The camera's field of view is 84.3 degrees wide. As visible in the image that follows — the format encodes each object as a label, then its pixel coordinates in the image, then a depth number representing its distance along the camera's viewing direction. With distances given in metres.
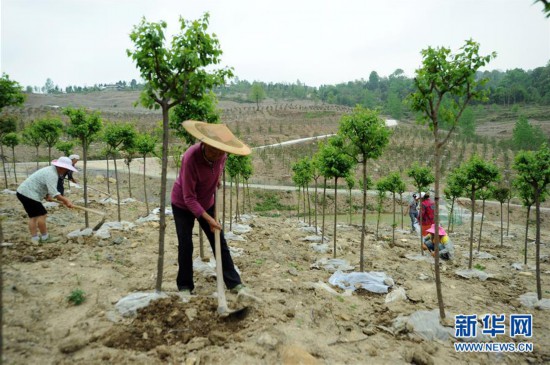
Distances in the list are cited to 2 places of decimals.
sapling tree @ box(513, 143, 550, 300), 6.44
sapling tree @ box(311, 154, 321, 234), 13.82
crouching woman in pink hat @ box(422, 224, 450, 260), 9.74
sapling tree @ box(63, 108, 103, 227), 8.47
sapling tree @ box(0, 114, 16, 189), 11.90
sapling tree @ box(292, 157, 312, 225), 16.11
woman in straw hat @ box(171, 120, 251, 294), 4.02
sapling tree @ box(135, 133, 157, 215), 13.13
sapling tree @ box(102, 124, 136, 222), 10.89
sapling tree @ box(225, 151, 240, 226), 12.13
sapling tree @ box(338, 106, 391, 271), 6.86
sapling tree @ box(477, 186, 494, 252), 12.47
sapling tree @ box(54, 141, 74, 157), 16.21
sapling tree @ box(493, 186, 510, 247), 15.20
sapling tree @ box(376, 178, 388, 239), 13.52
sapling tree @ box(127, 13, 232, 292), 4.03
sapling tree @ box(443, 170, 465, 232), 9.98
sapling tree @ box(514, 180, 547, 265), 8.16
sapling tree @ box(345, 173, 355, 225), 14.10
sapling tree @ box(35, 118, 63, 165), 13.79
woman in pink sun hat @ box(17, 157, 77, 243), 6.10
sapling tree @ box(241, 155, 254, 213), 12.60
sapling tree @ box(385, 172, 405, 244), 13.09
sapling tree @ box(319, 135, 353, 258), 8.64
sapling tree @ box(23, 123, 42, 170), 14.56
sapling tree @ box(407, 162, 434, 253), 10.58
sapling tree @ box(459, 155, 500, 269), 8.51
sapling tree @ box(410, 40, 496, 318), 4.71
